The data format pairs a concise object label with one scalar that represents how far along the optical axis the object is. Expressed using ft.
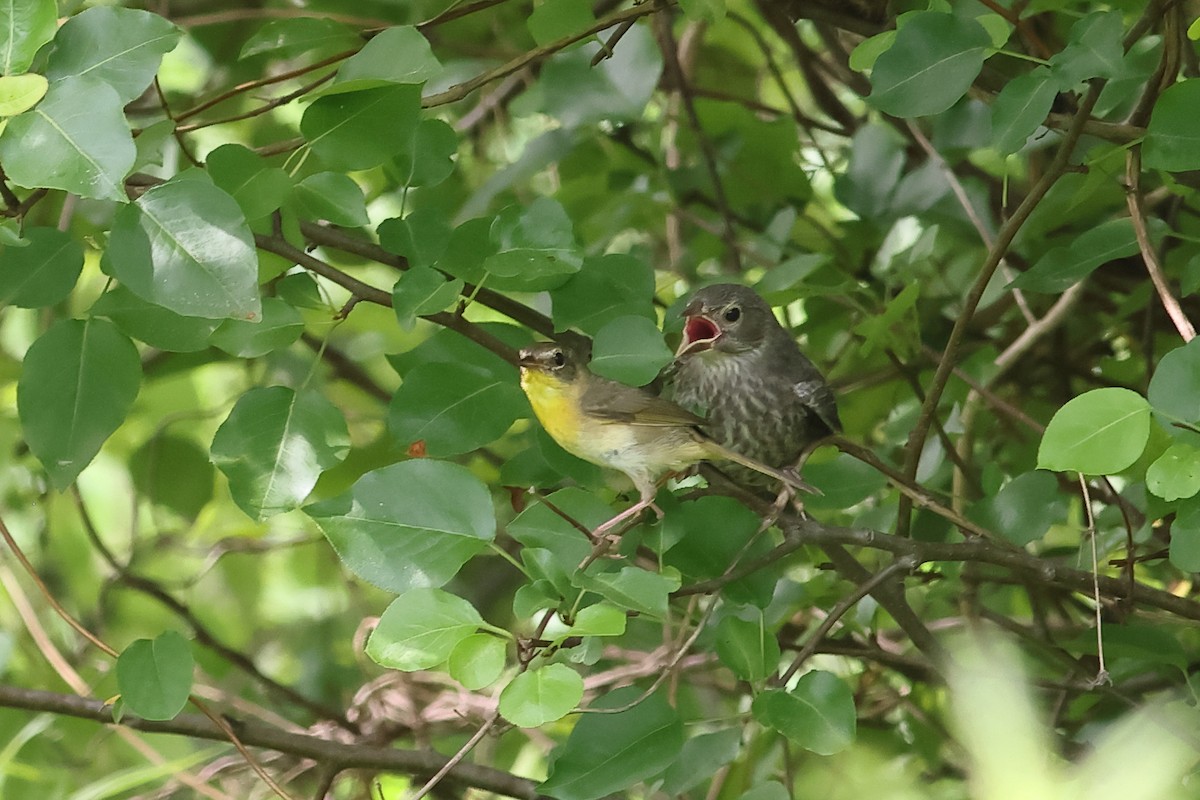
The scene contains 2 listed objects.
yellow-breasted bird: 27.47
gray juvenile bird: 27.97
